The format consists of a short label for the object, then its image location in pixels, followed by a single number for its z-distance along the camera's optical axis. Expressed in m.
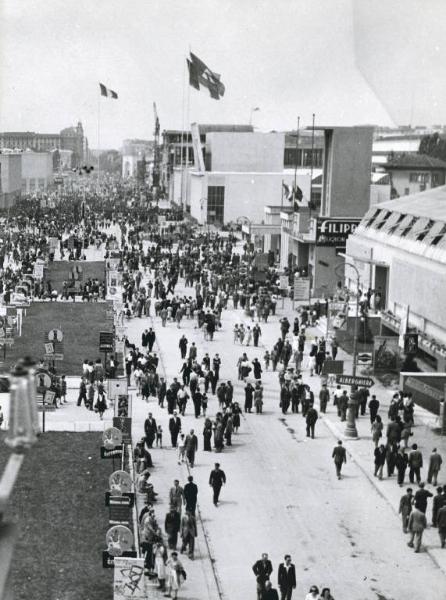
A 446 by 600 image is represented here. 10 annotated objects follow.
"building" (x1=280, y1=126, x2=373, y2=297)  54.53
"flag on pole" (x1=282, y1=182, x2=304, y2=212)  55.43
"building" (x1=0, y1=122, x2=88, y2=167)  117.66
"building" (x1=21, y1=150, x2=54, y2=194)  109.38
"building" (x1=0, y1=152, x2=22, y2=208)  85.44
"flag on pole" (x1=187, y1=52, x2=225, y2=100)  63.22
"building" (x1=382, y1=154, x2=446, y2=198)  92.38
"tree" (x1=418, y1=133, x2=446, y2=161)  110.14
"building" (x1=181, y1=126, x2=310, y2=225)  93.31
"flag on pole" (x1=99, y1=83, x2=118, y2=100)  84.88
